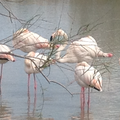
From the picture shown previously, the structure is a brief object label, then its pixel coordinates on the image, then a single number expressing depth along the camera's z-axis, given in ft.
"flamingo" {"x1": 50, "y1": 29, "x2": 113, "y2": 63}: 24.20
